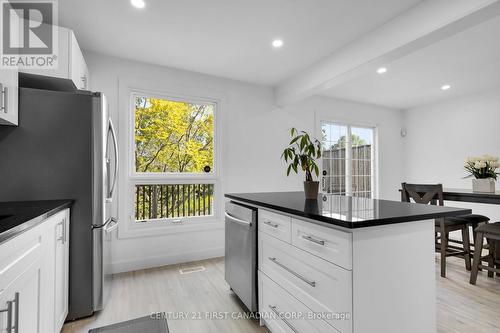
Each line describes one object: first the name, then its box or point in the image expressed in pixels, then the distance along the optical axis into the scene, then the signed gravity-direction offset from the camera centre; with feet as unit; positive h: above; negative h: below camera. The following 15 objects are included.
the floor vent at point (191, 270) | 9.72 -3.87
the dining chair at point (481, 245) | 8.02 -2.49
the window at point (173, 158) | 10.58 +0.51
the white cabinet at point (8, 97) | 5.19 +1.56
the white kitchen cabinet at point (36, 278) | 3.30 -1.73
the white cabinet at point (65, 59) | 6.86 +3.05
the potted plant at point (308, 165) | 6.36 +0.12
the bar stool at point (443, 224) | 9.22 -2.02
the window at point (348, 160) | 15.38 +0.62
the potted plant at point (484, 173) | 9.52 -0.14
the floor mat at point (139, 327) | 5.91 -3.72
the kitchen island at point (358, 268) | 3.76 -1.59
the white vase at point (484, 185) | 9.49 -0.59
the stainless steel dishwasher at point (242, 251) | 6.32 -2.17
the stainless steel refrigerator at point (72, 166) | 5.97 +0.10
